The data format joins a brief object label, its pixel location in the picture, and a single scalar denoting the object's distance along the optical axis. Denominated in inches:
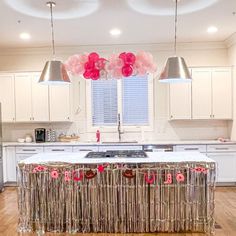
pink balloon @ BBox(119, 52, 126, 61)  144.8
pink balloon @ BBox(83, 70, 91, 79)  148.6
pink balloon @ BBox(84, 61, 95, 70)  146.7
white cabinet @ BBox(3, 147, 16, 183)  233.9
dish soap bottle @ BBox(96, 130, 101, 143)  243.4
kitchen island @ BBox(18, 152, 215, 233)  139.1
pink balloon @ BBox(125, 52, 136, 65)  144.8
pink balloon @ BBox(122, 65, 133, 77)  146.1
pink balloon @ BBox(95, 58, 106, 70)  147.2
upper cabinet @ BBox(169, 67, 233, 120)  235.3
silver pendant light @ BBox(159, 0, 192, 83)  141.2
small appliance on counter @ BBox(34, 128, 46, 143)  243.4
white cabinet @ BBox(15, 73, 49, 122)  241.4
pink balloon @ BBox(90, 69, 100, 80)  147.9
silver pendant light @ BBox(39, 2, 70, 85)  145.8
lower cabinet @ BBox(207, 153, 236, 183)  224.8
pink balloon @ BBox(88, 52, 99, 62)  146.3
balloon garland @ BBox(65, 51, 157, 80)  145.8
